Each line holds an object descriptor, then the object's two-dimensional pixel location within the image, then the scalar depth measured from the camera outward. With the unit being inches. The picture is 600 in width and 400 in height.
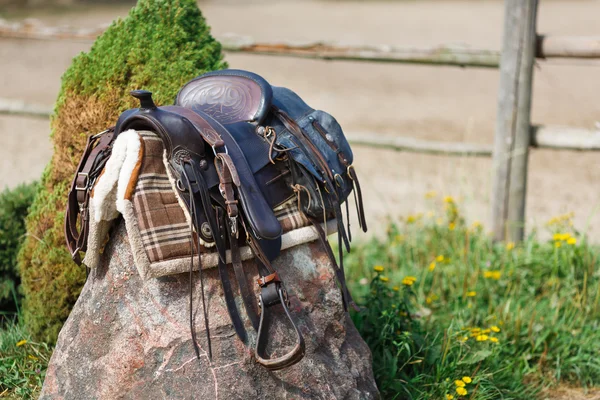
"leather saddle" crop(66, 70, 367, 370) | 79.1
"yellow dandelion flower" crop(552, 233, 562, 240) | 145.3
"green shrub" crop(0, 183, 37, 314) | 126.3
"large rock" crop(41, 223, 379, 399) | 79.9
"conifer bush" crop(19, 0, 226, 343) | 107.3
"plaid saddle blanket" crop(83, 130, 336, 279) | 77.0
